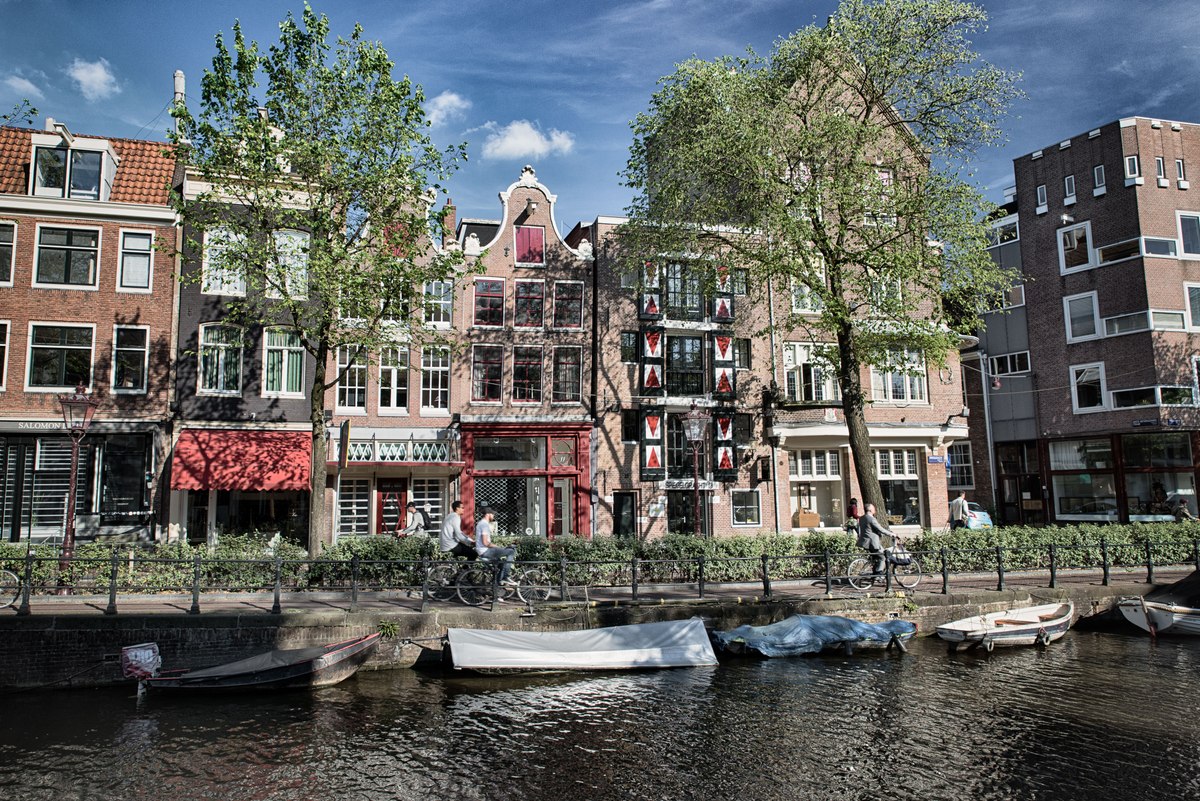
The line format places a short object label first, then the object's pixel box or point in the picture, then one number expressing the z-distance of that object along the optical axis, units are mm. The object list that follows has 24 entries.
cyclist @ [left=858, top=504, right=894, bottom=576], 18781
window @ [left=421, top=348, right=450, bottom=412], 27984
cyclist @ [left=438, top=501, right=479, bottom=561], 16625
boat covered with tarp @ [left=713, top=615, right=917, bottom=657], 15789
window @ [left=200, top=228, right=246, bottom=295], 19717
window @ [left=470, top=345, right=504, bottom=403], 28609
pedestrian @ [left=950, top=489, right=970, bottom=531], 26453
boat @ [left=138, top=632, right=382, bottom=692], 13258
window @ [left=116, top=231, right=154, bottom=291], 25328
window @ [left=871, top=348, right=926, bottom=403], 33188
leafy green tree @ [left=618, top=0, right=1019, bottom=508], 21625
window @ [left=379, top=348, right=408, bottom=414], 27328
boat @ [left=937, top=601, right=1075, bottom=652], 16891
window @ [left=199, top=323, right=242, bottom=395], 25469
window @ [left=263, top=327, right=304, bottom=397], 26031
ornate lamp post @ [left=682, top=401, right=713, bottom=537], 24391
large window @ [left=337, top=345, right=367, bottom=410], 26902
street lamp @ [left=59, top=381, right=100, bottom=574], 17875
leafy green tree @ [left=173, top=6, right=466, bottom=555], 19422
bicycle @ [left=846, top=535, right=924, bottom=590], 18734
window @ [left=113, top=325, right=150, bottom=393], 24828
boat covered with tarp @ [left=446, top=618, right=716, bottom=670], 14289
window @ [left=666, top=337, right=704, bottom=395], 31094
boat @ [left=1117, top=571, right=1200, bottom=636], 18312
